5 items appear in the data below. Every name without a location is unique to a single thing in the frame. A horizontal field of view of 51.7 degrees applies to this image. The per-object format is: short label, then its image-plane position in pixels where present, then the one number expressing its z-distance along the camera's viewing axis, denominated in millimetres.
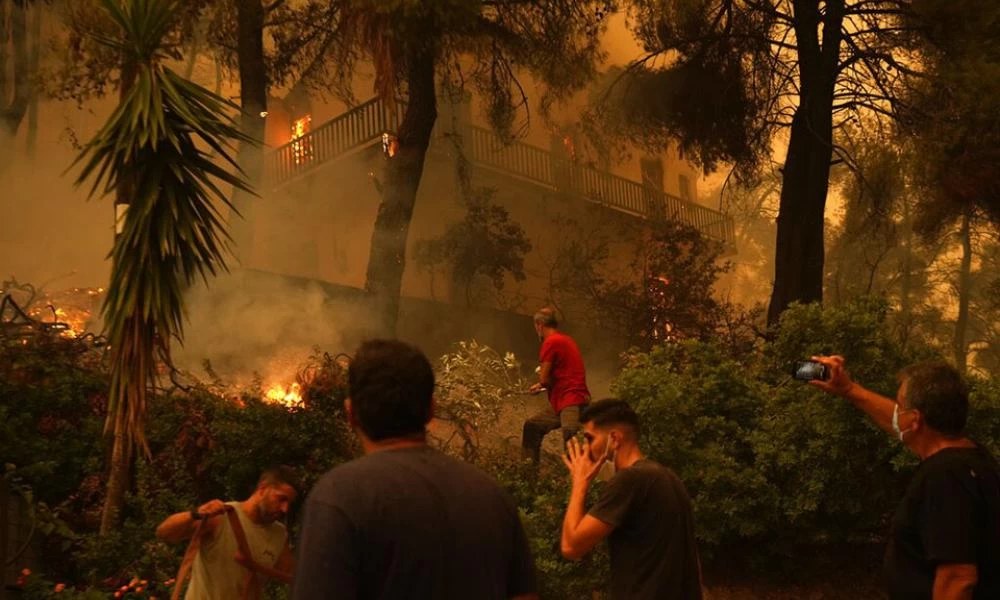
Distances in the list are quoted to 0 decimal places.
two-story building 19562
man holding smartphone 3537
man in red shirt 9484
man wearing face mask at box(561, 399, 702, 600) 3890
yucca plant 7188
